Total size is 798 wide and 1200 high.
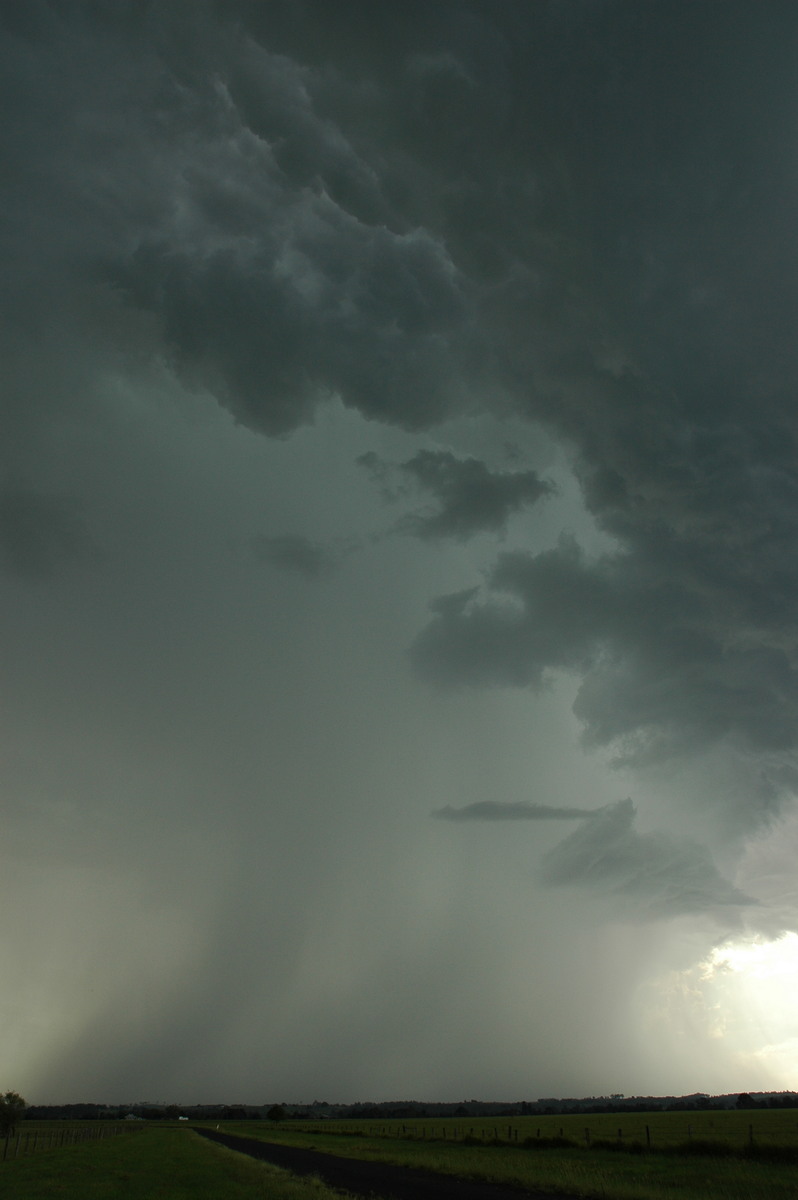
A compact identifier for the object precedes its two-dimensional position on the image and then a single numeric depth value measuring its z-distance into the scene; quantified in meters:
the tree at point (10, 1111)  98.81
